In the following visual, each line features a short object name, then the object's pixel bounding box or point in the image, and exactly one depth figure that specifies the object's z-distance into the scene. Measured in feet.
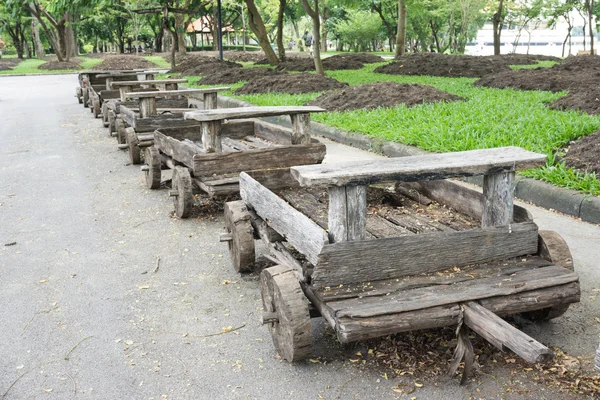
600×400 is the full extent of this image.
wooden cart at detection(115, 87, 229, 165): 26.73
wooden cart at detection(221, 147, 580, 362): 9.33
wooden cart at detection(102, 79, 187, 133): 34.00
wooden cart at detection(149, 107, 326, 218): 17.69
